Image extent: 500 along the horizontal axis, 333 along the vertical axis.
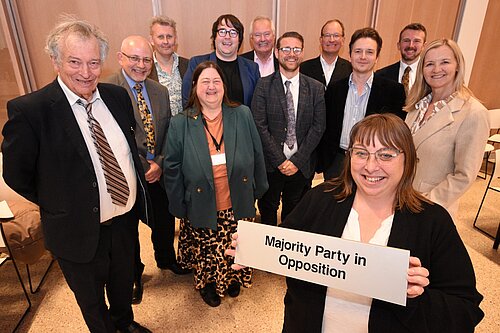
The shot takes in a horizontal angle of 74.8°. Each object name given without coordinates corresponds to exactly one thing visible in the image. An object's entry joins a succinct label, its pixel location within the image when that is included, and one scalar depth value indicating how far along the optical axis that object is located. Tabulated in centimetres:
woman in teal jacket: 221
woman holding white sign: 124
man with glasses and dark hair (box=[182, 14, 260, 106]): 279
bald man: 232
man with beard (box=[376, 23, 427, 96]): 335
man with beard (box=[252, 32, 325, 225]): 266
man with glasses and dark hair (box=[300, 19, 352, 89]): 335
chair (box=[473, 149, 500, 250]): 327
